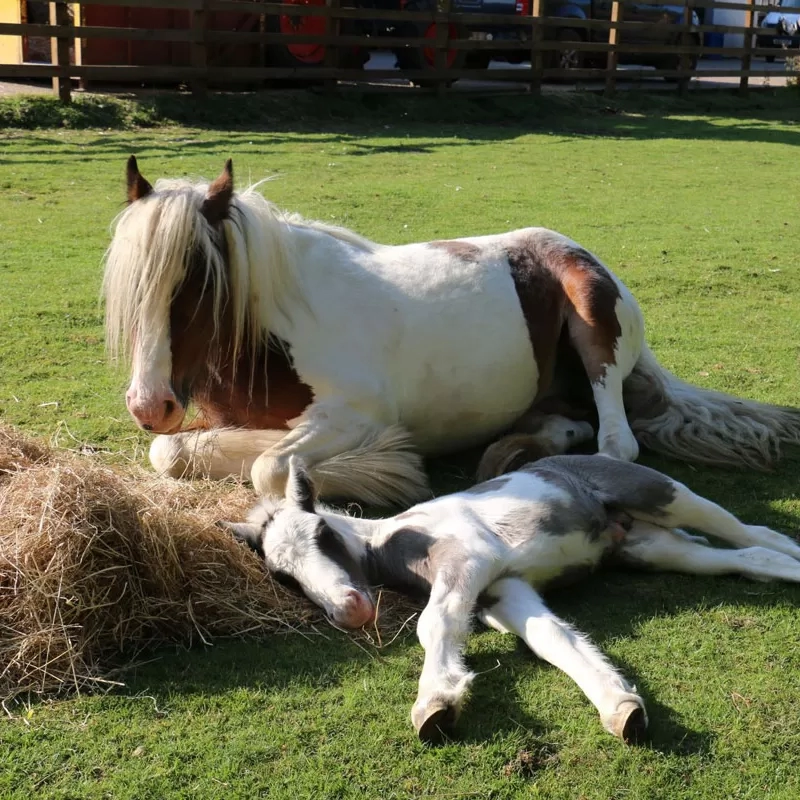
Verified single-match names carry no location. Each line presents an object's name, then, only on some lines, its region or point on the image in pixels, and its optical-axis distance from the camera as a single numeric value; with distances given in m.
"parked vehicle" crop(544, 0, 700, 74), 22.17
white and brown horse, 4.24
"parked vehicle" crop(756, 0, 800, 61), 24.61
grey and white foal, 3.47
